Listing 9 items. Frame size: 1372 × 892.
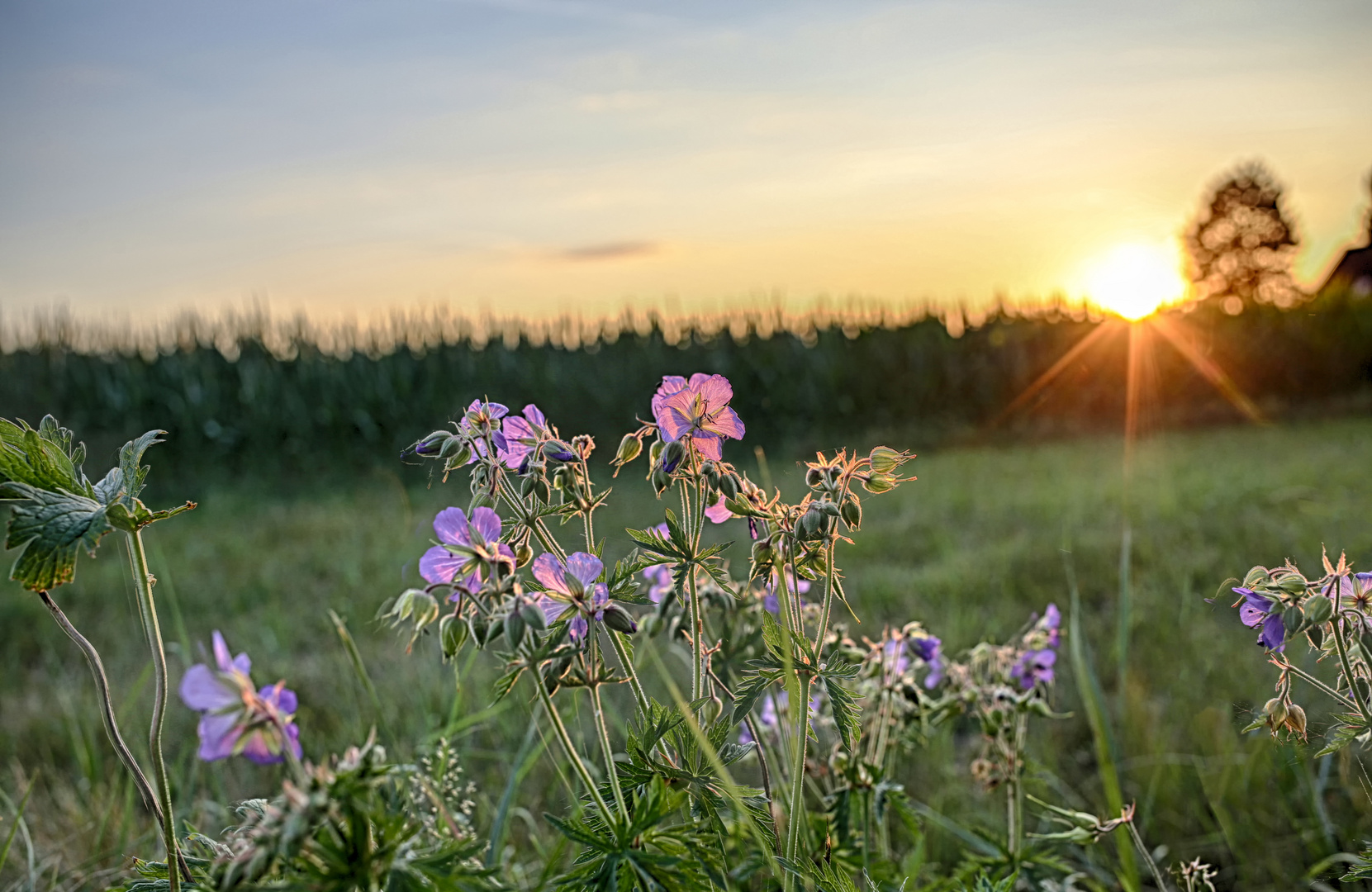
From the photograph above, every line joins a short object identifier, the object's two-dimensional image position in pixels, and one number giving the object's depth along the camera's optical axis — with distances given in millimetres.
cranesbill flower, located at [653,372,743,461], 453
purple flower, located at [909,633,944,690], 639
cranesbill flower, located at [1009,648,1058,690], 707
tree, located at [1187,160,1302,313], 40263
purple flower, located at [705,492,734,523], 475
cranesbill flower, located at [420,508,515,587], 421
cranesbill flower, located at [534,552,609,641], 422
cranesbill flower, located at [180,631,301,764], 354
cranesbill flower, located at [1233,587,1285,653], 452
